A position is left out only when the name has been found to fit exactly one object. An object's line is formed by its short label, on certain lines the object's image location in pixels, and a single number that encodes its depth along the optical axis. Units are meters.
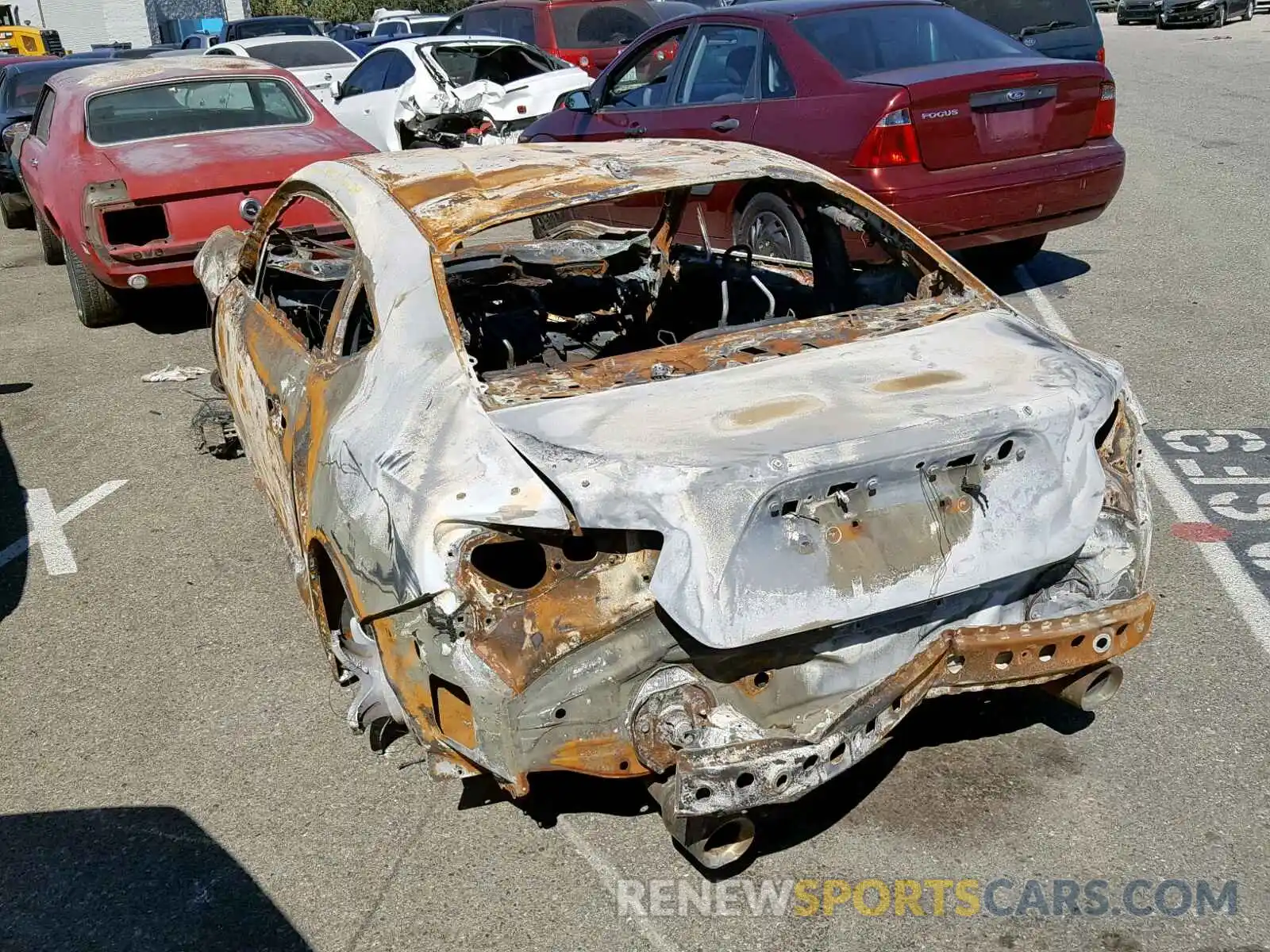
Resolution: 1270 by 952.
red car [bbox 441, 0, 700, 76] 15.11
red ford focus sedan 6.70
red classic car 7.52
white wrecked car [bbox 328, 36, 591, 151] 13.03
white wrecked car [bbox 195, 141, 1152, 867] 2.77
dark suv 12.23
